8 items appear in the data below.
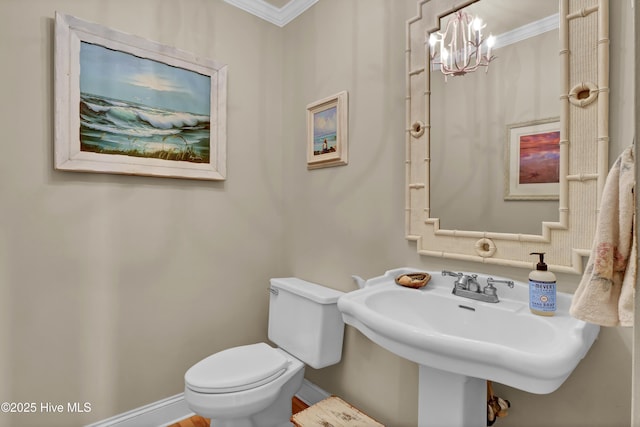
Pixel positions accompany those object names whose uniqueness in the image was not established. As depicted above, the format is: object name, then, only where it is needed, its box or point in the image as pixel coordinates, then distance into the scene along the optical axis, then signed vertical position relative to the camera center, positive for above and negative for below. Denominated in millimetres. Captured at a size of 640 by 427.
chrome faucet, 1104 -281
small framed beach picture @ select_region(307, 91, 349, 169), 1719 +468
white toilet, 1337 -741
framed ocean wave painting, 1435 +547
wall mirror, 964 +281
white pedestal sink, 701 -350
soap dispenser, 948 -240
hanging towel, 553 -77
